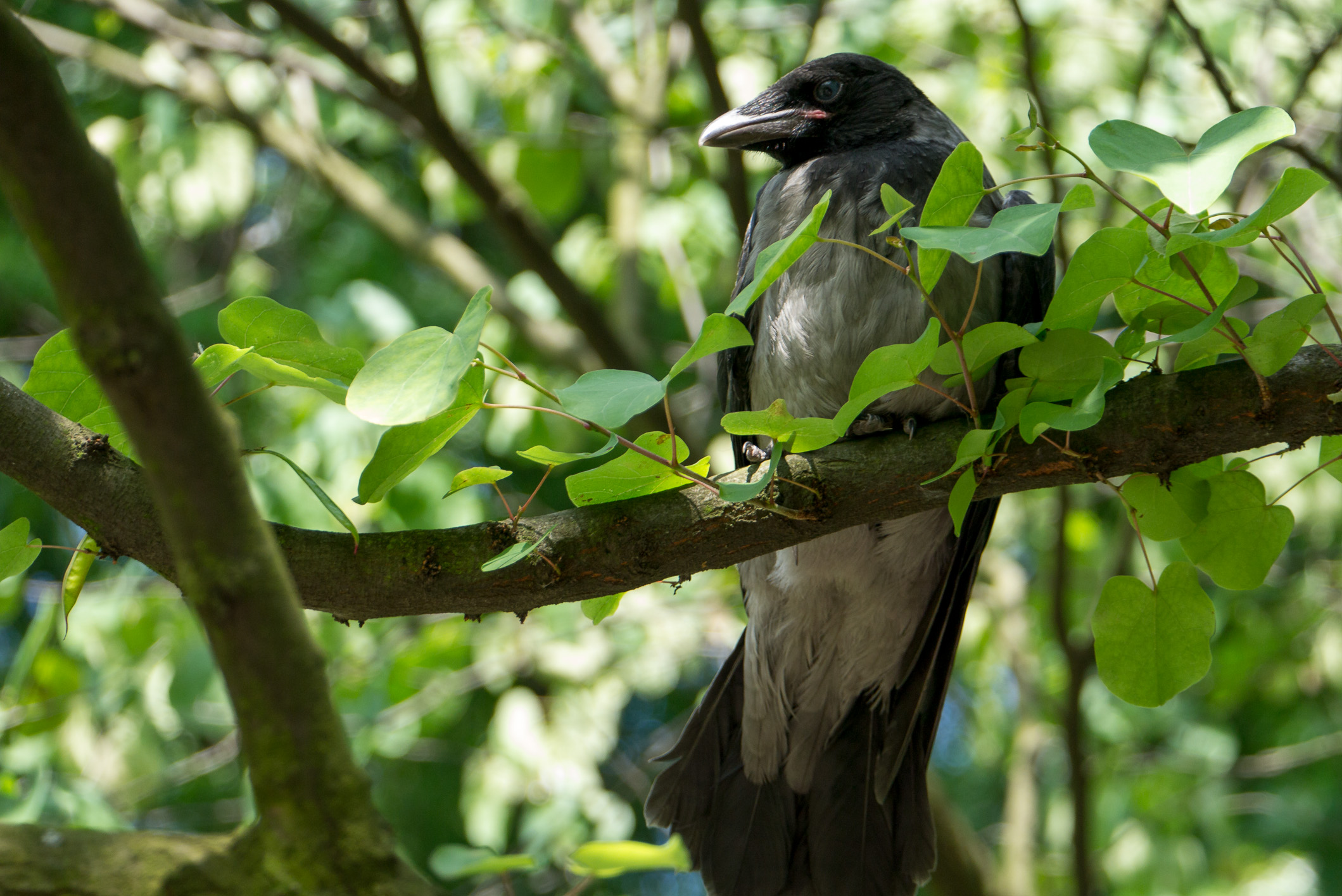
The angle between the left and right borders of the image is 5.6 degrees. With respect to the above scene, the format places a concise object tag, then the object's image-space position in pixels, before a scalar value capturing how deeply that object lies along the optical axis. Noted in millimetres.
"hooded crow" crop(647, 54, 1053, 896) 5520
